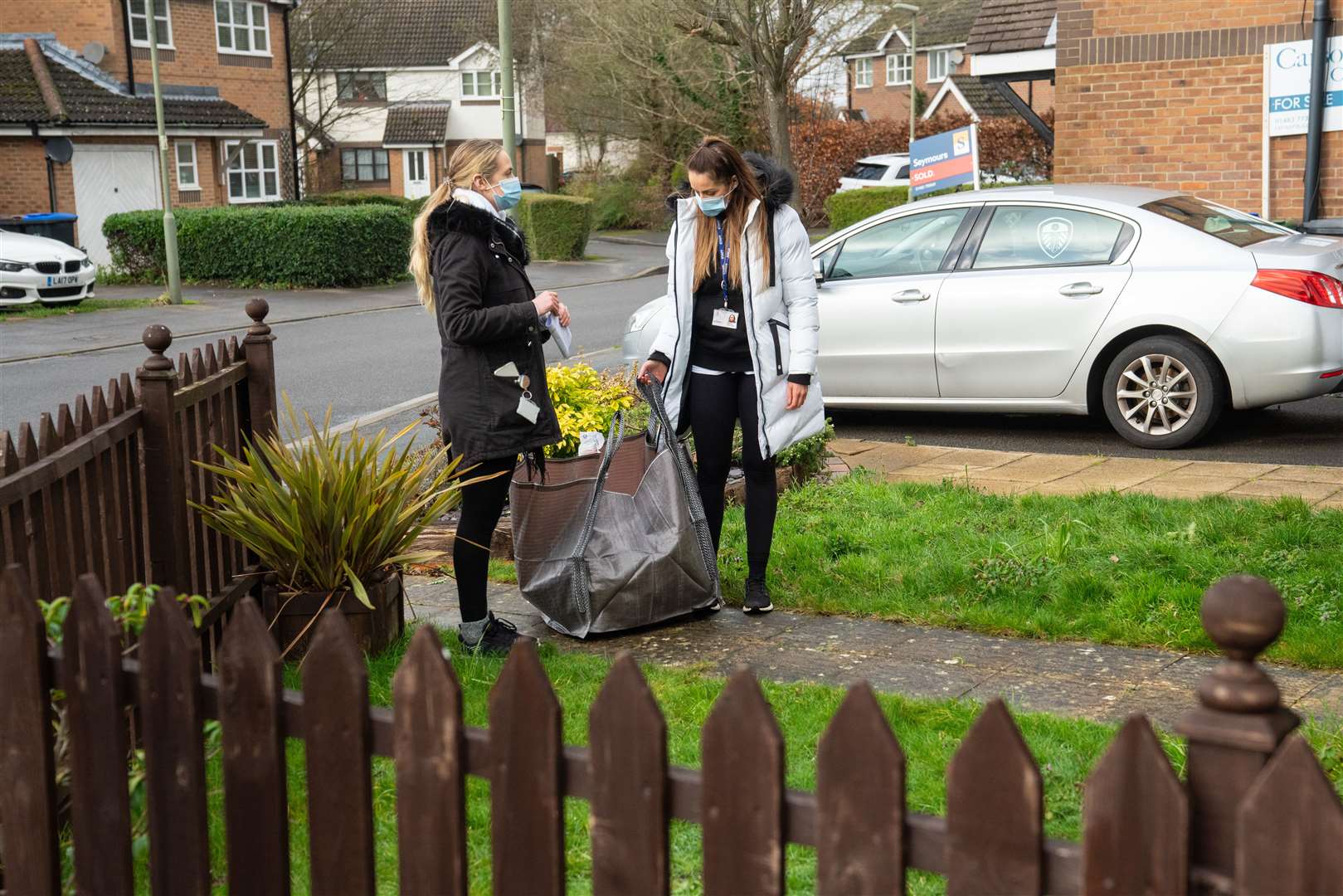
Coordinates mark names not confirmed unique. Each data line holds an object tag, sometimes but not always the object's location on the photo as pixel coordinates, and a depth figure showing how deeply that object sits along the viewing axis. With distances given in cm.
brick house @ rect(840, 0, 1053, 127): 4828
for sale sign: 1302
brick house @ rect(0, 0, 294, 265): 2892
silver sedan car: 849
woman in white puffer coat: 545
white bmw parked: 2027
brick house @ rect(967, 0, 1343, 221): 1334
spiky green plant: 464
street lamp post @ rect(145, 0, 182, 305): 2161
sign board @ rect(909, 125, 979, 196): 1517
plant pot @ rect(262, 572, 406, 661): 478
